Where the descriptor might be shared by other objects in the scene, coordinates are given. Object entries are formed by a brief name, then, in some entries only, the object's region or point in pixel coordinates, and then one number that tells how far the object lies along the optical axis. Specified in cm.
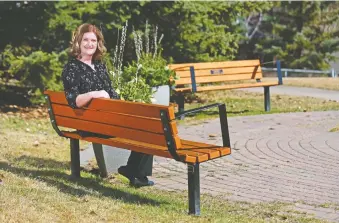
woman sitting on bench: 589
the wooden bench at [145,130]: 494
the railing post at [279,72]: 1284
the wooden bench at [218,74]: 1191
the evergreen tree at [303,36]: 3194
